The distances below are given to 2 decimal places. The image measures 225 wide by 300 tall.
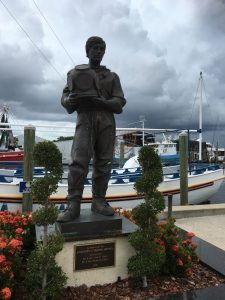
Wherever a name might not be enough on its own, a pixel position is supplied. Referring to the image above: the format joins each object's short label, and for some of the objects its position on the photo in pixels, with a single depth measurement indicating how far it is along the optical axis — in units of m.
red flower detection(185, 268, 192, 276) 3.07
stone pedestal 2.84
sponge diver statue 2.93
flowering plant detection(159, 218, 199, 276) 3.05
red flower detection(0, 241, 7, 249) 2.54
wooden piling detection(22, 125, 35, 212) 6.49
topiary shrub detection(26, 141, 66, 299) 2.44
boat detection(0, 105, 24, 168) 10.13
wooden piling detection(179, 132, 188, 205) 7.82
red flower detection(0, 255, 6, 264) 2.42
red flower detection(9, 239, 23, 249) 2.60
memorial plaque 2.85
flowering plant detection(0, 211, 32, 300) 2.41
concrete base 2.83
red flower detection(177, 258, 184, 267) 2.98
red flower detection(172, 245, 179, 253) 3.07
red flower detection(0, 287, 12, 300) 2.25
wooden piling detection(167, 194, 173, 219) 5.59
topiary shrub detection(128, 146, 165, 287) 2.70
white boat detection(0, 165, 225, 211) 7.10
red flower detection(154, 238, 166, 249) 3.02
